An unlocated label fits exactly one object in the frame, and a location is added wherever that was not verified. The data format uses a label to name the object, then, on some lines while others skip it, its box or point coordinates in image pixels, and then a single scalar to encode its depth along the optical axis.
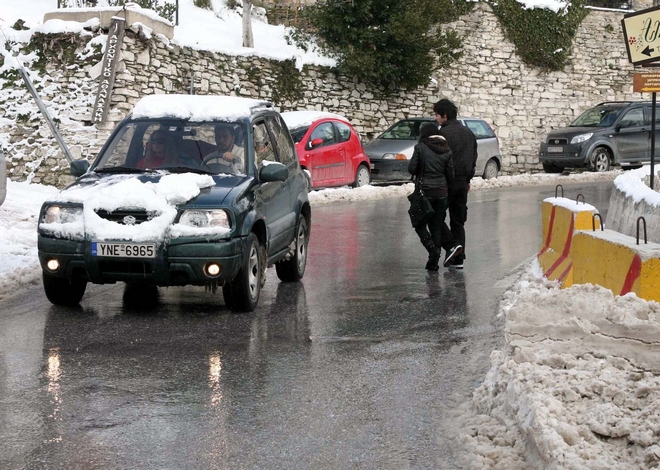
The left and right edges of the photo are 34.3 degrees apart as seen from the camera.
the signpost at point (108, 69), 22.17
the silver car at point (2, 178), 13.09
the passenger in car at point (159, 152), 9.31
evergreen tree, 28.91
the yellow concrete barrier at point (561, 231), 9.43
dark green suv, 8.26
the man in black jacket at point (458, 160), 11.77
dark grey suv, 28.80
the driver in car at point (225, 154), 9.21
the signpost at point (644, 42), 13.70
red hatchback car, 21.25
